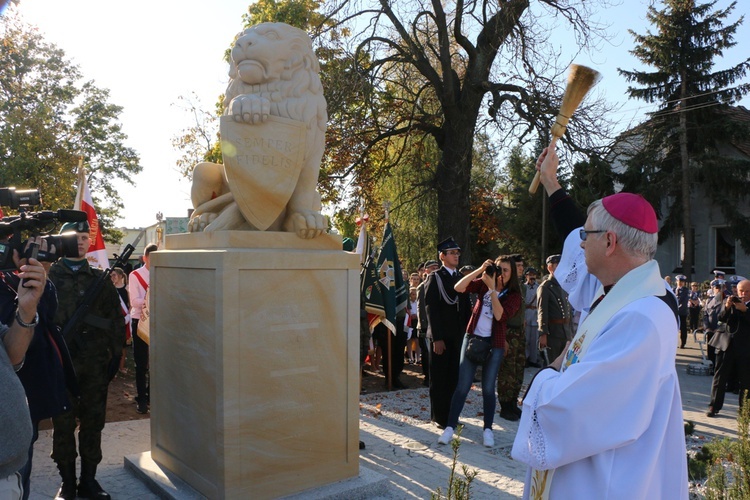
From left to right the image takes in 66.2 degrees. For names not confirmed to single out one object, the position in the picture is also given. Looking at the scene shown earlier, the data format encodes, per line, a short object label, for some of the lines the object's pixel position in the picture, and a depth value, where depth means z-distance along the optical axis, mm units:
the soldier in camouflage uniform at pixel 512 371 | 7184
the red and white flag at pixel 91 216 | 8227
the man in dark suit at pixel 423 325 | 9500
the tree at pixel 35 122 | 16047
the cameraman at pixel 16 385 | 2039
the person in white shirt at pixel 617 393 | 1824
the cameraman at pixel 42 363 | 2928
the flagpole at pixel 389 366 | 9212
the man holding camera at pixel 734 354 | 7594
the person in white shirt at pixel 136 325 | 7355
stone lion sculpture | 4102
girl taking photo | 5855
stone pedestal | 3725
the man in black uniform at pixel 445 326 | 6504
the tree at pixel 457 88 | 12867
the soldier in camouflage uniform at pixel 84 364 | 4172
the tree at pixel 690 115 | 23266
